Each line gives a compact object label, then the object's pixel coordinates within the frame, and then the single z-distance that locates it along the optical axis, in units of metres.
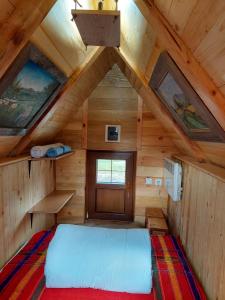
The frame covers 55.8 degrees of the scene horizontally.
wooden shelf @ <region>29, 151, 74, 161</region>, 2.57
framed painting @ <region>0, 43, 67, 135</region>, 1.37
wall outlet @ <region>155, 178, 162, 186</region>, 3.35
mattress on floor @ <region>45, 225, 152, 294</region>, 1.68
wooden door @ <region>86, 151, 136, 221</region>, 3.46
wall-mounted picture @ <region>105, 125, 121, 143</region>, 3.32
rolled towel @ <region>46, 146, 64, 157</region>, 2.63
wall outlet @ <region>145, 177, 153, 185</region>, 3.36
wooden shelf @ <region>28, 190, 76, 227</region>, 2.57
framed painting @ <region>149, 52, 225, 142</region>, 1.36
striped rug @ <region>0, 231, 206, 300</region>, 1.70
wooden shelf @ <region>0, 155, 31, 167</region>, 2.02
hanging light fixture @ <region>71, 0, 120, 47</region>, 1.20
